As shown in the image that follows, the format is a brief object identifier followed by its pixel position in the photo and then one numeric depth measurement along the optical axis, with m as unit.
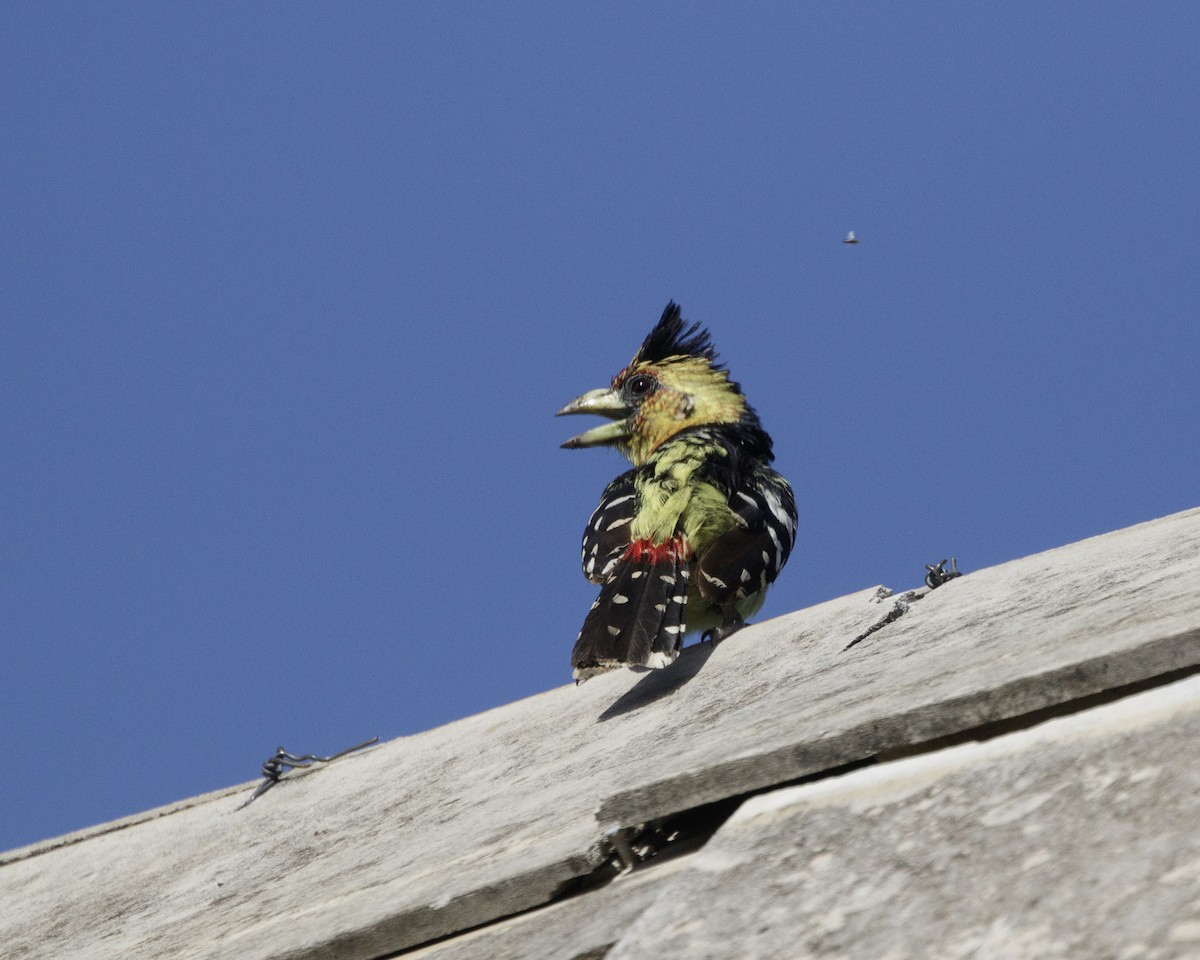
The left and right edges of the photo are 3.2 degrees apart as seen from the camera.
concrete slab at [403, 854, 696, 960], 3.39
